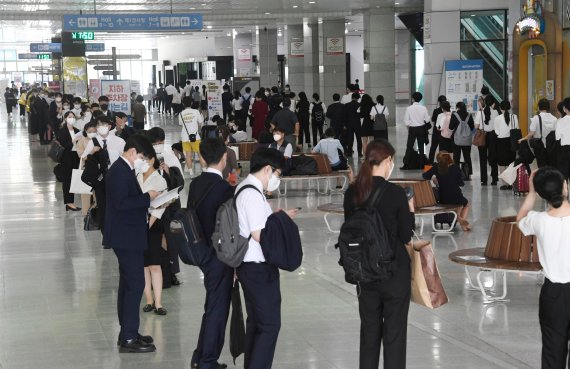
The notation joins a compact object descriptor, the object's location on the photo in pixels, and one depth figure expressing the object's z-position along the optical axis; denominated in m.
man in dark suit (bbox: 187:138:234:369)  6.91
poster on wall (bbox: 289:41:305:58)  46.84
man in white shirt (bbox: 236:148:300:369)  6.41
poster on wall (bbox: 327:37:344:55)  42.03
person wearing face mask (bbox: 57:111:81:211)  17.19
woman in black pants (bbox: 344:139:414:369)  5.92
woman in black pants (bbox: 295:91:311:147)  29.66
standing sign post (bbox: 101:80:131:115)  30.91
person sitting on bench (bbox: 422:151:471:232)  14.30
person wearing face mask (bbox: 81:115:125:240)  12.74
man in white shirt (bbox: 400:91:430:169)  22.20
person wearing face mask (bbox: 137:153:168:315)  8.95
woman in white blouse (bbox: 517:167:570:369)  5.82
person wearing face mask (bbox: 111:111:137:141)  16.83
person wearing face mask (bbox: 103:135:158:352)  7.73
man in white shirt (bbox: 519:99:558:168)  17.00
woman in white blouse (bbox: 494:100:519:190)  18.67
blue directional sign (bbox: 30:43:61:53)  47.62
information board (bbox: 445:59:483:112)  25.42
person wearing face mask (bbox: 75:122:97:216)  14.80
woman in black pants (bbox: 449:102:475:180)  20.02
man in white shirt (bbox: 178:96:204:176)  22.73
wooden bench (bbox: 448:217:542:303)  9.45
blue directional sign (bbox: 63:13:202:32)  32.03
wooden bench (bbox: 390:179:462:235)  13.95
